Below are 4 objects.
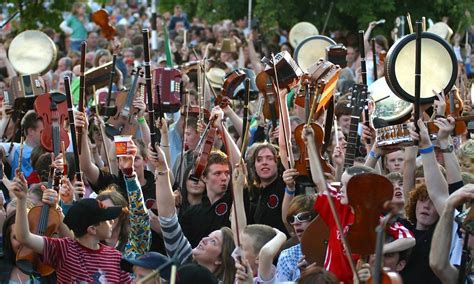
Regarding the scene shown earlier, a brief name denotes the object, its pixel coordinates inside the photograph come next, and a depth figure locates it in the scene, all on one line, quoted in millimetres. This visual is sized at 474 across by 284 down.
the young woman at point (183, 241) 16141
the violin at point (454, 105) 20641
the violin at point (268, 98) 22984
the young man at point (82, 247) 15234
